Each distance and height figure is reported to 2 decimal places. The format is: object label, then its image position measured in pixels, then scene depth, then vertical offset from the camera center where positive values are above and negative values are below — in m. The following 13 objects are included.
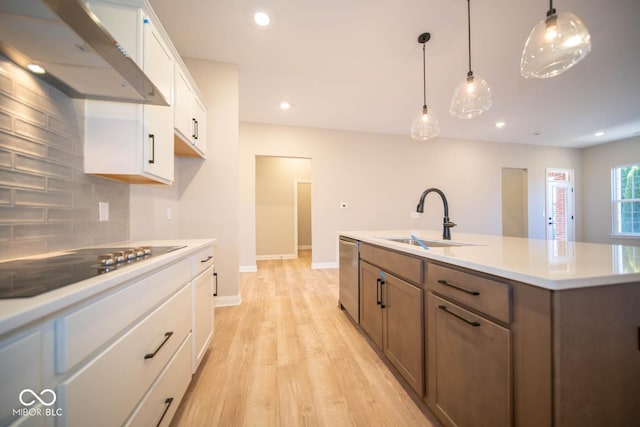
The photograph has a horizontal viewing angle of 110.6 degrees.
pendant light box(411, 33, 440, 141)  2.24 +0.94
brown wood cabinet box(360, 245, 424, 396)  1.18 -0.66
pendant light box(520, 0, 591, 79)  1.18 +0.96
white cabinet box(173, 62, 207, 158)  1.80 +0.88
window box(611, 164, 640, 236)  5.16 +0.38
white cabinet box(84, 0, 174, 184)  1.26 +0.55
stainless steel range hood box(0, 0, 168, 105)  0.71 +0.64
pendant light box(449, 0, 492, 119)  1.73 +0.96
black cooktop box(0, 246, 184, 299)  0.57 -0.18
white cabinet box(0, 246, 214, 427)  0.45 -0.40
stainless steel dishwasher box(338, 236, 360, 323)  2.00 -0.60
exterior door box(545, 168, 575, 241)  5.81 +0.30
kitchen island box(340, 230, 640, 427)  0.64 -0.41
